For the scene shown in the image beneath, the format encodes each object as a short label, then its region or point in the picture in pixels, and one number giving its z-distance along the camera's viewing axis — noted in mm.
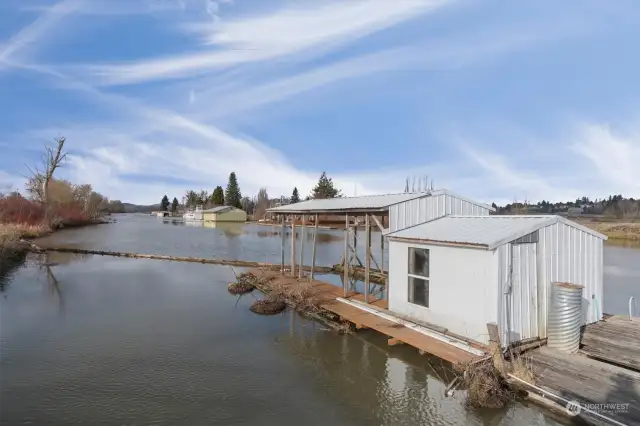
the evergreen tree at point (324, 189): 65375
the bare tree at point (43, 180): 48231
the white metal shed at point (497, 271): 6680
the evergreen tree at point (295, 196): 96294
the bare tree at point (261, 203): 92362
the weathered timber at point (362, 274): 15873
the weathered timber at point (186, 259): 18750
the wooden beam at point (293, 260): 14844
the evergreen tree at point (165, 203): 135875
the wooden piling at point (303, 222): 14346
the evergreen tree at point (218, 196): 94438
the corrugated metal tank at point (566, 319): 6645
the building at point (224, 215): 74188
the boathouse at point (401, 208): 9870
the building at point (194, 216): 84912
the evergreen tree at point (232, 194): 91844
